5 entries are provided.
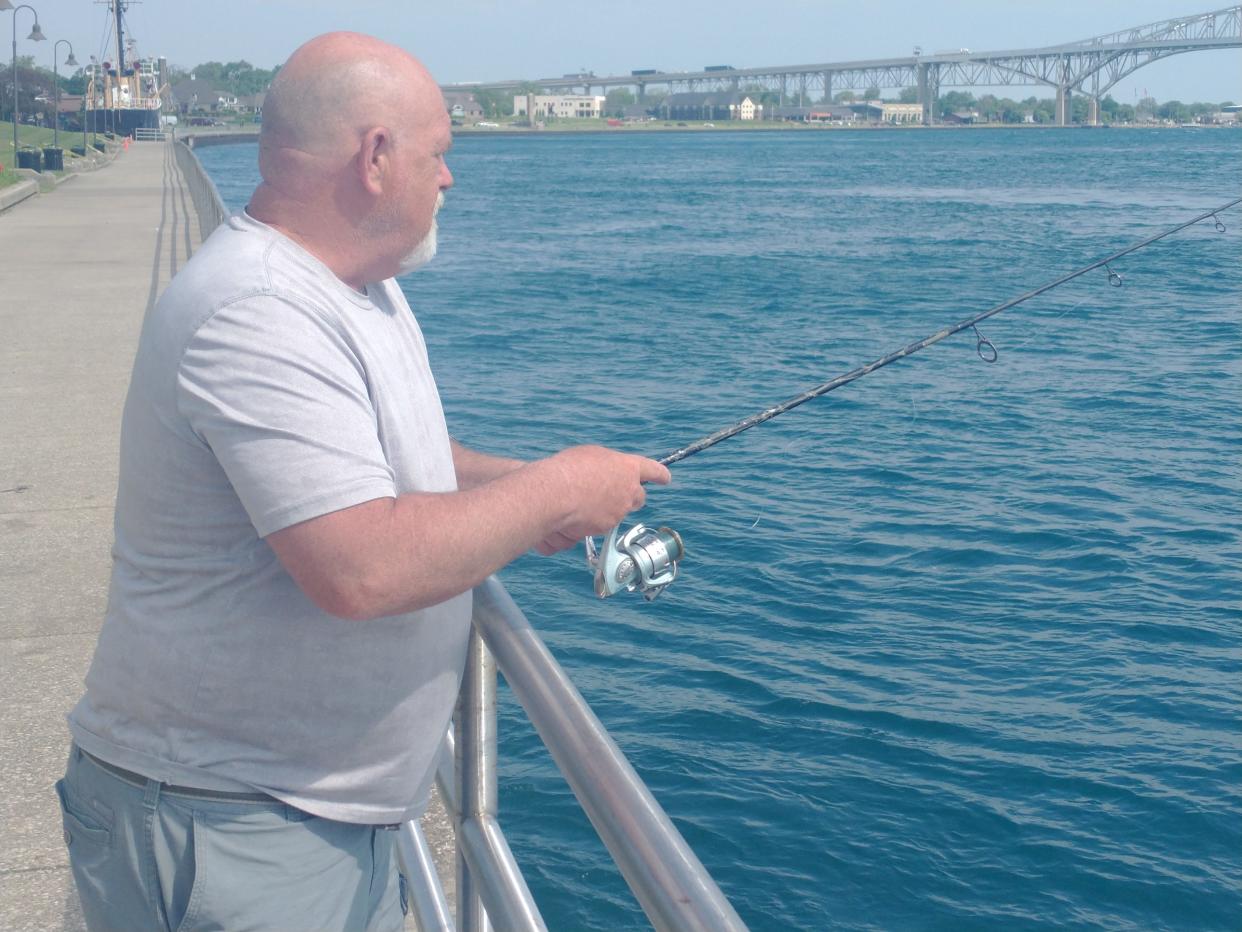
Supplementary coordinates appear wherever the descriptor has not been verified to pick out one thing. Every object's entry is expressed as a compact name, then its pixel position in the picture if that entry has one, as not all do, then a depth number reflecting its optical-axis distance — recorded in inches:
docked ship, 2765.7
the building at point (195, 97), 5679.1
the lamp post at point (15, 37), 1202.3
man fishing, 55.1
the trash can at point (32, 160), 1153.4
